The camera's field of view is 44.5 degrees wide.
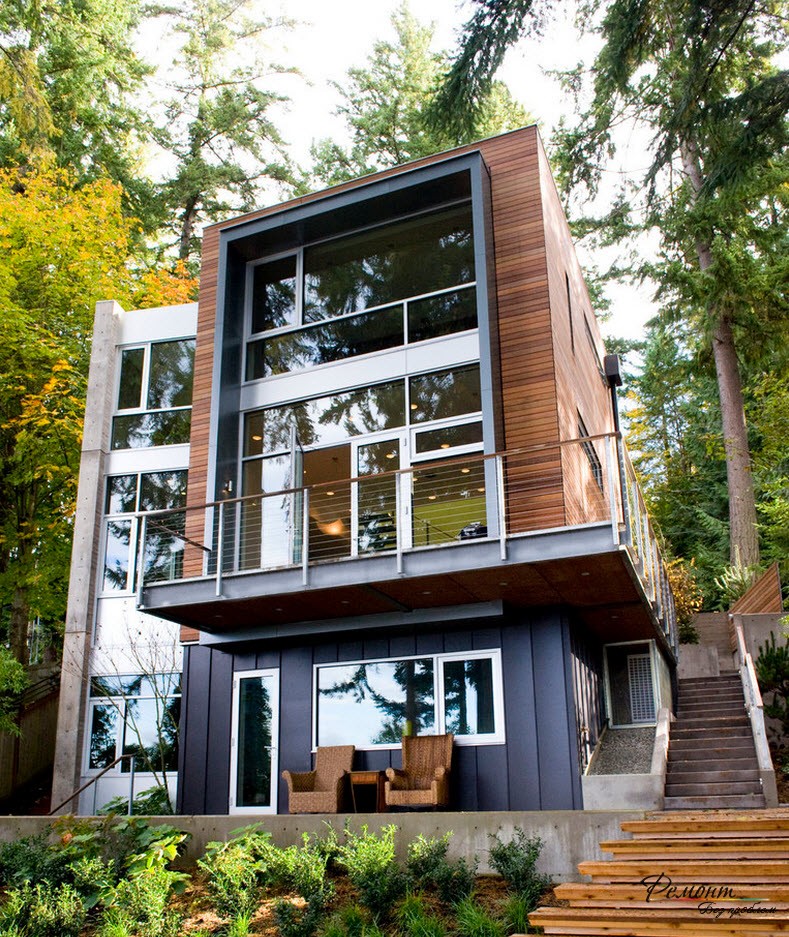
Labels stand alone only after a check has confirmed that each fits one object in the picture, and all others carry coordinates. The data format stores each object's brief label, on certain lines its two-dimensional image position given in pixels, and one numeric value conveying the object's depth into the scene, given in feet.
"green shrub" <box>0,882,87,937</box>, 26.96
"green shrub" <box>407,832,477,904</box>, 27.68
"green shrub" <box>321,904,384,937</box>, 25.35
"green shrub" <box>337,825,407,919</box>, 26.99
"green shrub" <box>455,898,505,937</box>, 24.03
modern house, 37.11
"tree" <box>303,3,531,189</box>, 97.09
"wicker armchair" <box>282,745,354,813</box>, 37.37
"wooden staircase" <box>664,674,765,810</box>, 36.42
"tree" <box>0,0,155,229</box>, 82.38
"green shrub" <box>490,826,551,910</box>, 27.25
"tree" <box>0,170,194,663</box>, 64.85
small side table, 37.37
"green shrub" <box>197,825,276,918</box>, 27.37
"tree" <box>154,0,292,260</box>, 94.79
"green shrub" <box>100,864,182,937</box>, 26.10
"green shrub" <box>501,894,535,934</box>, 24.85
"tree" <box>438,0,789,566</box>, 33.35
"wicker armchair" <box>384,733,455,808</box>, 35.76
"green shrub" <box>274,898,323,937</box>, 25.68
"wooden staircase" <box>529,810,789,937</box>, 18.31
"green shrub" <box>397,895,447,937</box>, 24.55
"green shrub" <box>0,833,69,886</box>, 30.78
